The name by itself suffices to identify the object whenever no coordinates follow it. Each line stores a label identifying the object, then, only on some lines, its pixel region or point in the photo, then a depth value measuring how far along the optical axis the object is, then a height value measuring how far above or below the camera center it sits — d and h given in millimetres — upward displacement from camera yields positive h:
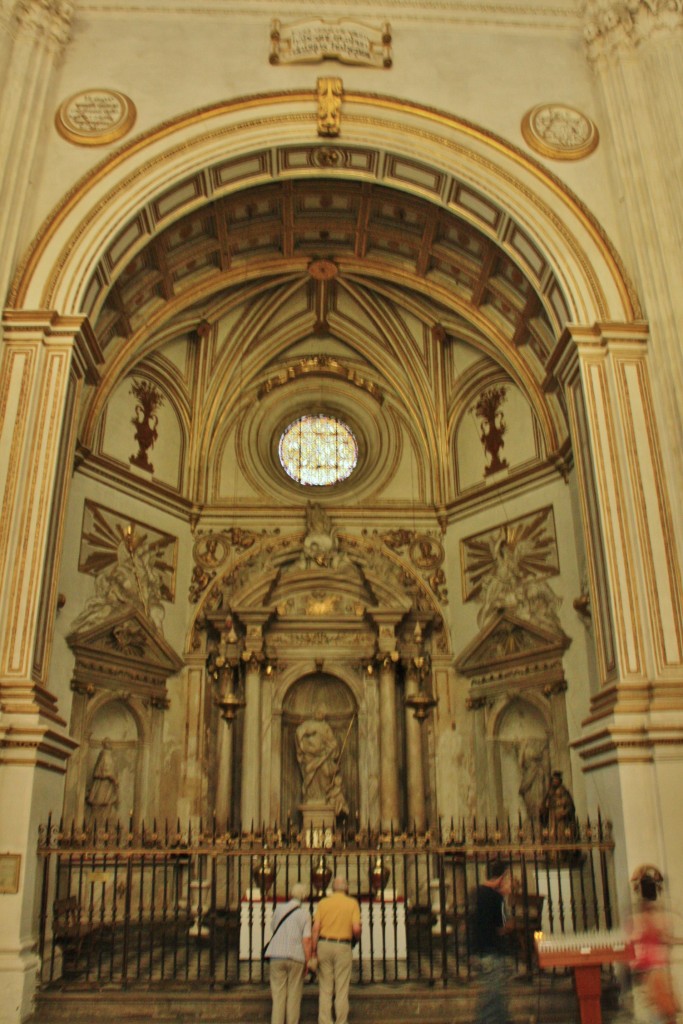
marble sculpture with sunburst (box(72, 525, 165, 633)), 14305 +4111
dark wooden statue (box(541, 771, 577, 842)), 12680 +464
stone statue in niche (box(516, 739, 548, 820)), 14250 +1001
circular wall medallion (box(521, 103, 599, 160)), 12977 +9752
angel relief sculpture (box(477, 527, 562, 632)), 14562 +4048
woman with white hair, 8055 -984
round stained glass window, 18156 +7556
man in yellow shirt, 8078 -856
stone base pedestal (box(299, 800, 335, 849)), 15172 +458
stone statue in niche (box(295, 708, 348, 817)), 15422 +1309
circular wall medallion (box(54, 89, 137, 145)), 12734 +9822
